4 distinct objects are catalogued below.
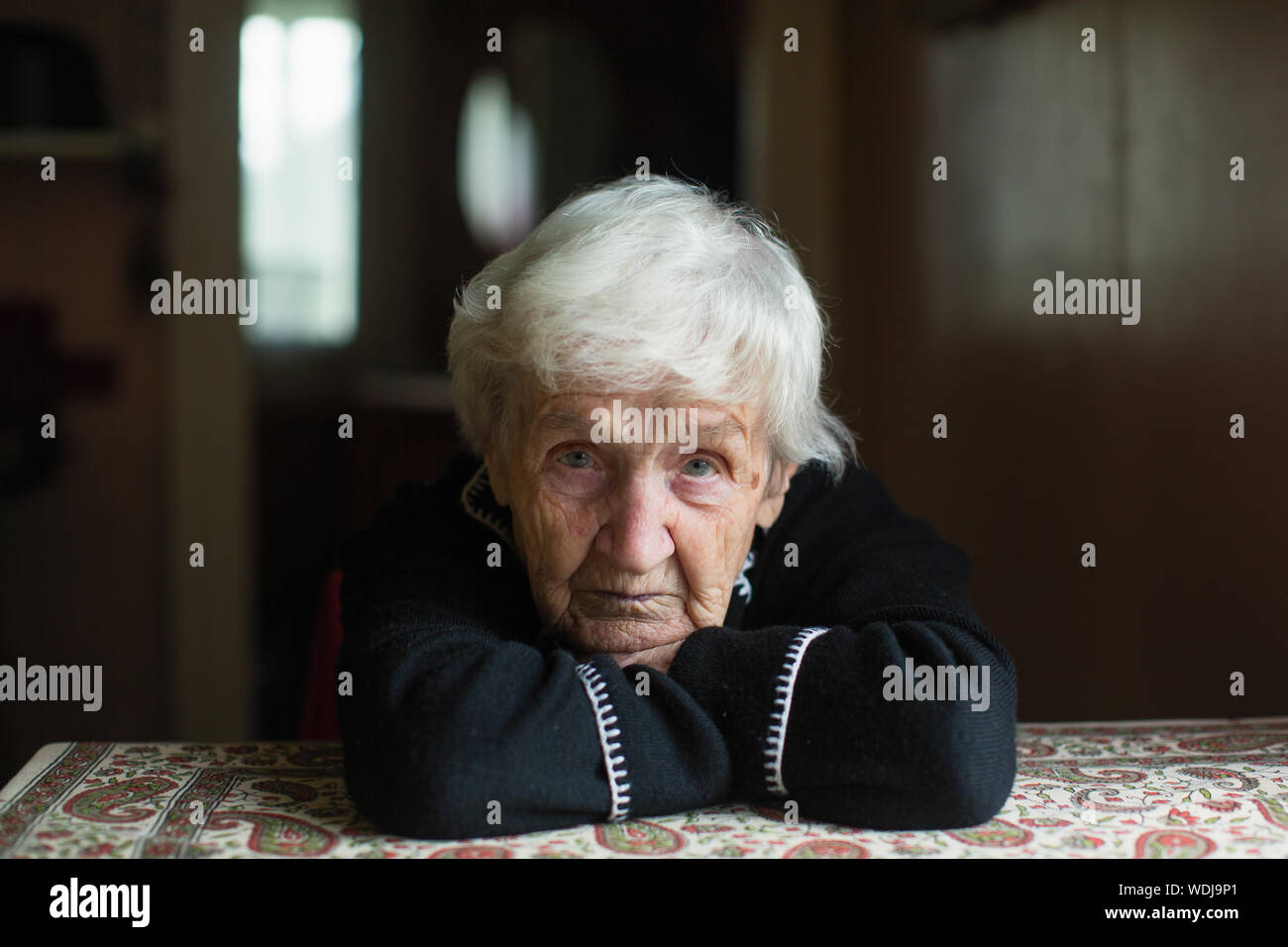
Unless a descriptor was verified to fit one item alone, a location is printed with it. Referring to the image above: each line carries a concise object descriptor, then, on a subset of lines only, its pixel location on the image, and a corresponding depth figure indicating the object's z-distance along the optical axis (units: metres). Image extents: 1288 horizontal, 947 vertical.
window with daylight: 3.34
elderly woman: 1.02
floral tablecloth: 0.99
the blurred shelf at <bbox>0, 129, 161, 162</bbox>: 2.80
